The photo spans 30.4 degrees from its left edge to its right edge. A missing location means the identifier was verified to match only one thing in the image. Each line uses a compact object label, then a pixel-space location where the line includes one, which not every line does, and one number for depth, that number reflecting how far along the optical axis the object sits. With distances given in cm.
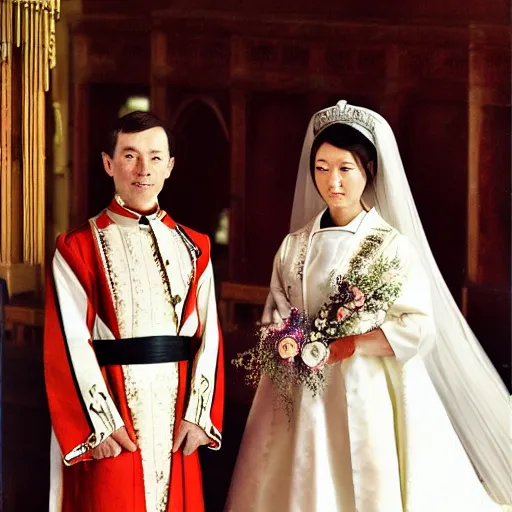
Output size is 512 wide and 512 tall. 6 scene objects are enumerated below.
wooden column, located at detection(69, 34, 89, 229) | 321
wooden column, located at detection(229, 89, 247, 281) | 326
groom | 277
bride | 283
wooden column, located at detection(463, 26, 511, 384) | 313
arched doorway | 327
